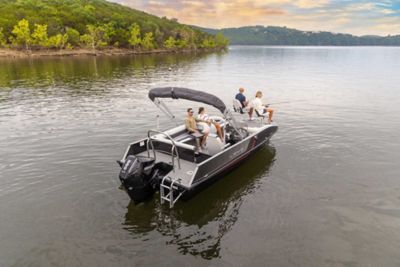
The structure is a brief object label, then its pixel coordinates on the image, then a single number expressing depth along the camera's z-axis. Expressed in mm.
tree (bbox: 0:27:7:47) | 76812
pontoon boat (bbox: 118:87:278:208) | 8914
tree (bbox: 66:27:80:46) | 91250
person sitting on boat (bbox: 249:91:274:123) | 15242
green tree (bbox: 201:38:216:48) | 147625
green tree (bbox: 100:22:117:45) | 102956
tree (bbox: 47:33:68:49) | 82438
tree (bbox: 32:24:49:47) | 80250
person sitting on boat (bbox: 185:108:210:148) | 11234
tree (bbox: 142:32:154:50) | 112550
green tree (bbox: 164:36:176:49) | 121962
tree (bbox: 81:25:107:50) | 93688
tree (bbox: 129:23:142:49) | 107438
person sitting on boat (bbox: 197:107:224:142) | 11500
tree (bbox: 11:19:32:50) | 76512
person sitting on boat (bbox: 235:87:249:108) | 15969
